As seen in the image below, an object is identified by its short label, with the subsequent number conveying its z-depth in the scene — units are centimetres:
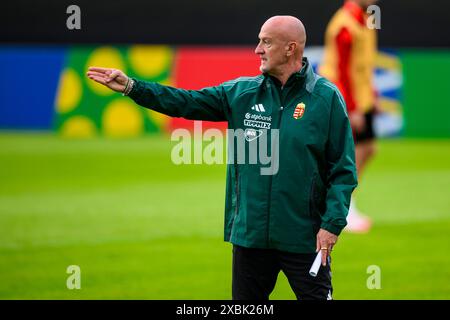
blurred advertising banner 1869
